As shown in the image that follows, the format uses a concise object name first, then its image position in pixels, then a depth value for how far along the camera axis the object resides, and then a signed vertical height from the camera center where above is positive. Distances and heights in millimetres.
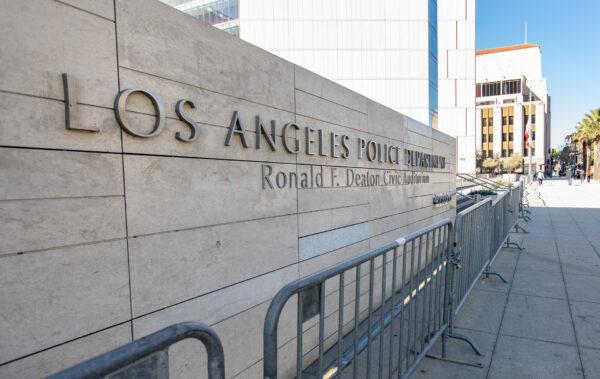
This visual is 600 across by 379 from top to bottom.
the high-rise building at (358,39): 26047 +9798
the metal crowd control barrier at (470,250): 3967 -1062
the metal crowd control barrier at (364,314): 1710 -1018
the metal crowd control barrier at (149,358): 987 -547
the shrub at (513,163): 62469 +1298
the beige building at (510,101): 71812 +14456
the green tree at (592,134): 48781 +4858
